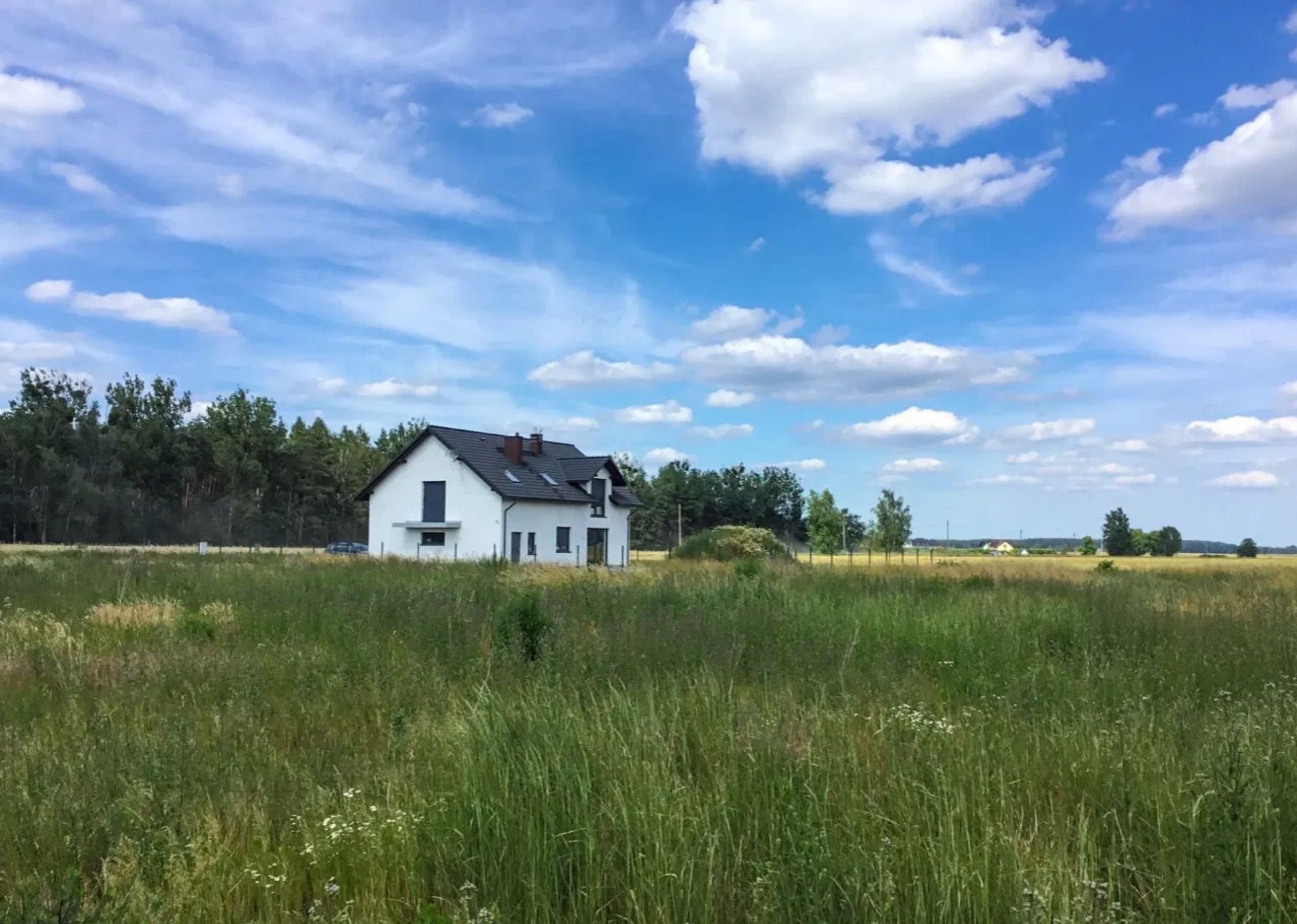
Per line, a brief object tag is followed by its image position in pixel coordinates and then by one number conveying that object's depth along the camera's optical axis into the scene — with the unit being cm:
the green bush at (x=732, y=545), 3875
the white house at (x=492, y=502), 4166
